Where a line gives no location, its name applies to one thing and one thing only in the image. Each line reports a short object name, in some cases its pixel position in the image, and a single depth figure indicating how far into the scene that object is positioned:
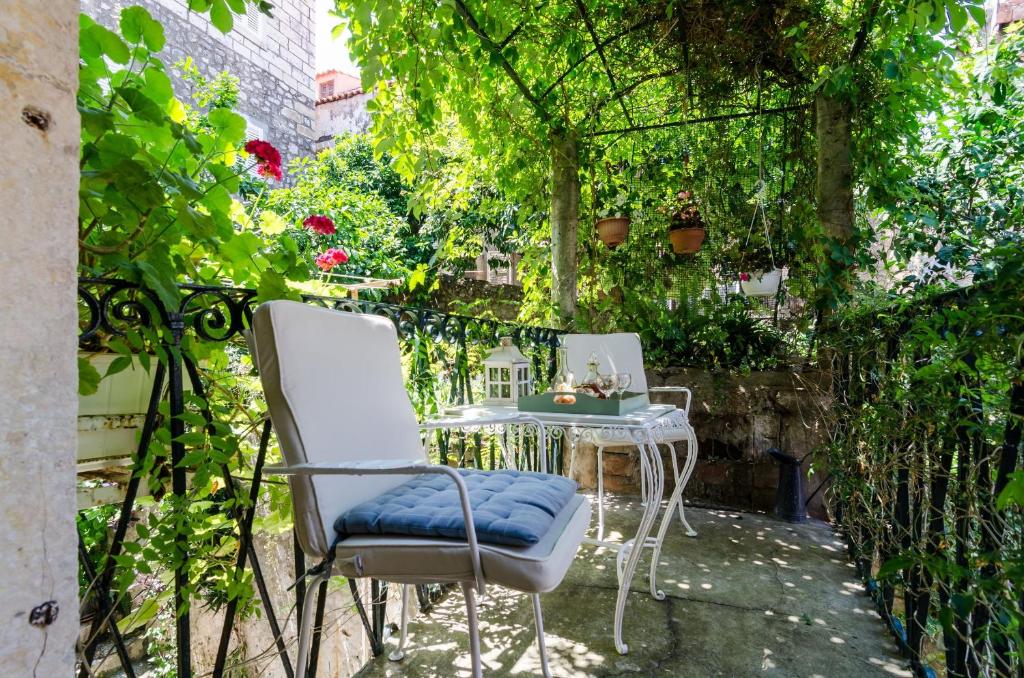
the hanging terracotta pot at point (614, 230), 4.32
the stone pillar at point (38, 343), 0.45
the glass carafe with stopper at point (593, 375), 2.28
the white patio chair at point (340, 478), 1.09
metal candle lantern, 2.58
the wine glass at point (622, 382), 2.28
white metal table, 1.84
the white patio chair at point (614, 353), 3.05
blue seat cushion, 1.14
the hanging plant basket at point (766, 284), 4.12
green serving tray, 2.08
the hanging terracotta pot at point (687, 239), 4.16
